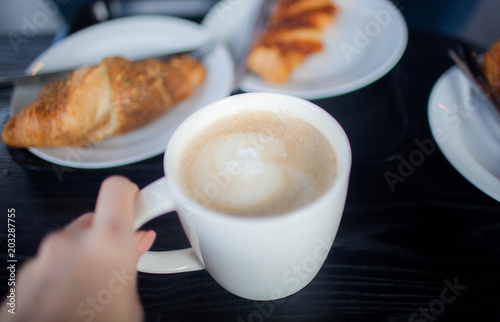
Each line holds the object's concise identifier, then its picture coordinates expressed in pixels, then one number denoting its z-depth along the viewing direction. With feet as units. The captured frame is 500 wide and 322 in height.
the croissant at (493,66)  1.58
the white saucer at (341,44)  1.71
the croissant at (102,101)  1.62
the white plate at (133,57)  1.57
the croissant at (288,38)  1.80
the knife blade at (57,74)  1.70
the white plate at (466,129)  1.43
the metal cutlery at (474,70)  1.53
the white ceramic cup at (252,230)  1.07
